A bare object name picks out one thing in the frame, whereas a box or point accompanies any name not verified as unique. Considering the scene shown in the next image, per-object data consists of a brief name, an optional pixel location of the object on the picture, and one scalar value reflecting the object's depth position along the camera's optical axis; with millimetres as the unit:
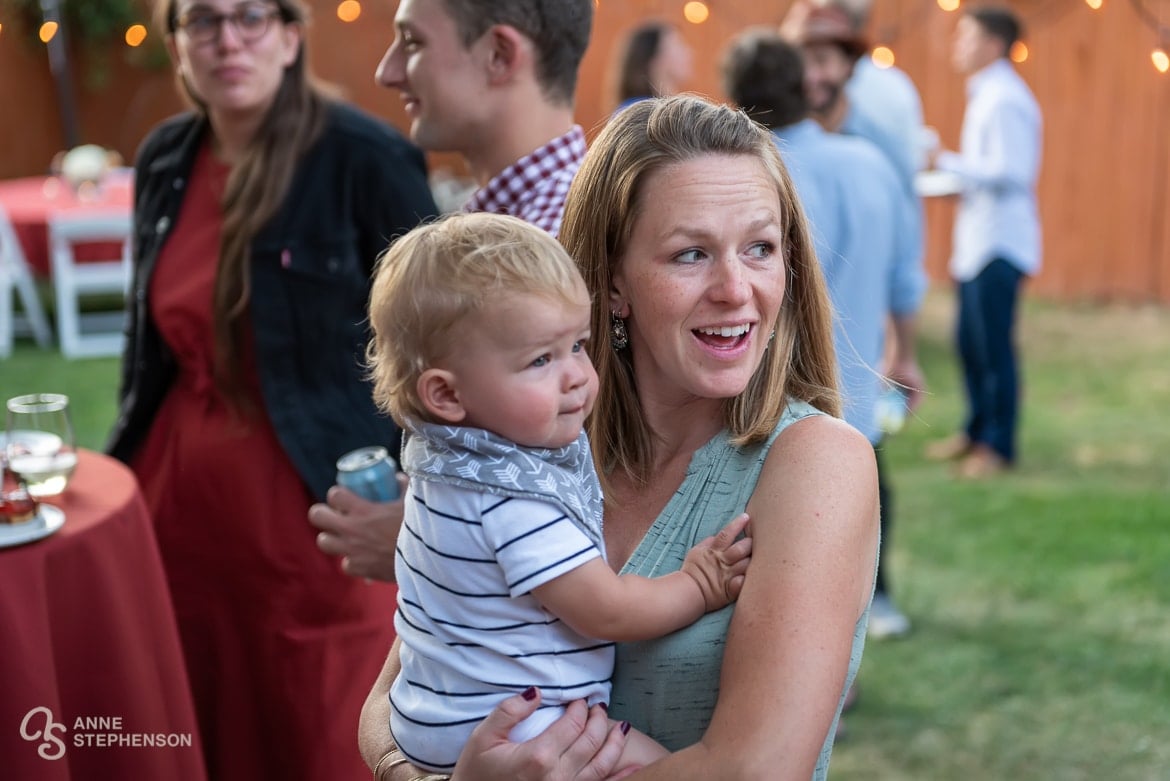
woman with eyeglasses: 2943
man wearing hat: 4723
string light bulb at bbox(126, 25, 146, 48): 4444
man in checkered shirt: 2408
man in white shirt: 6309
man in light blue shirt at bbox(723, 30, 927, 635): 3828
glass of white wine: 2674
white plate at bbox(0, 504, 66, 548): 2363
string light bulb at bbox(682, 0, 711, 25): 10312
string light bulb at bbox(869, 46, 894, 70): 9602
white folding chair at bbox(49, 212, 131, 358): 8195
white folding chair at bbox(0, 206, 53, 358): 8344
